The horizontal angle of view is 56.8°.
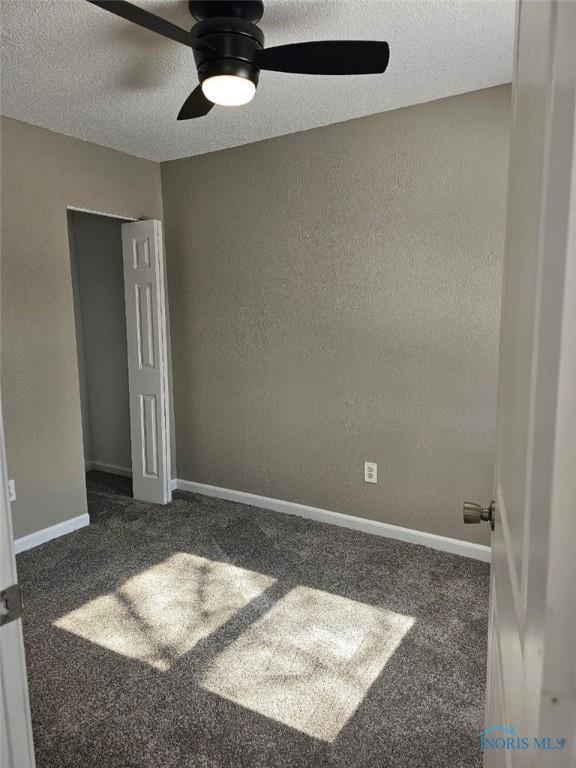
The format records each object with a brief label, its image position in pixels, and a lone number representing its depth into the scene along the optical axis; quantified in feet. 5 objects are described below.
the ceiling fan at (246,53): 5.87
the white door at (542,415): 1.44
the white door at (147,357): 12.26
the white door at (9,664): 2.77
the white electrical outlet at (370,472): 10.71
